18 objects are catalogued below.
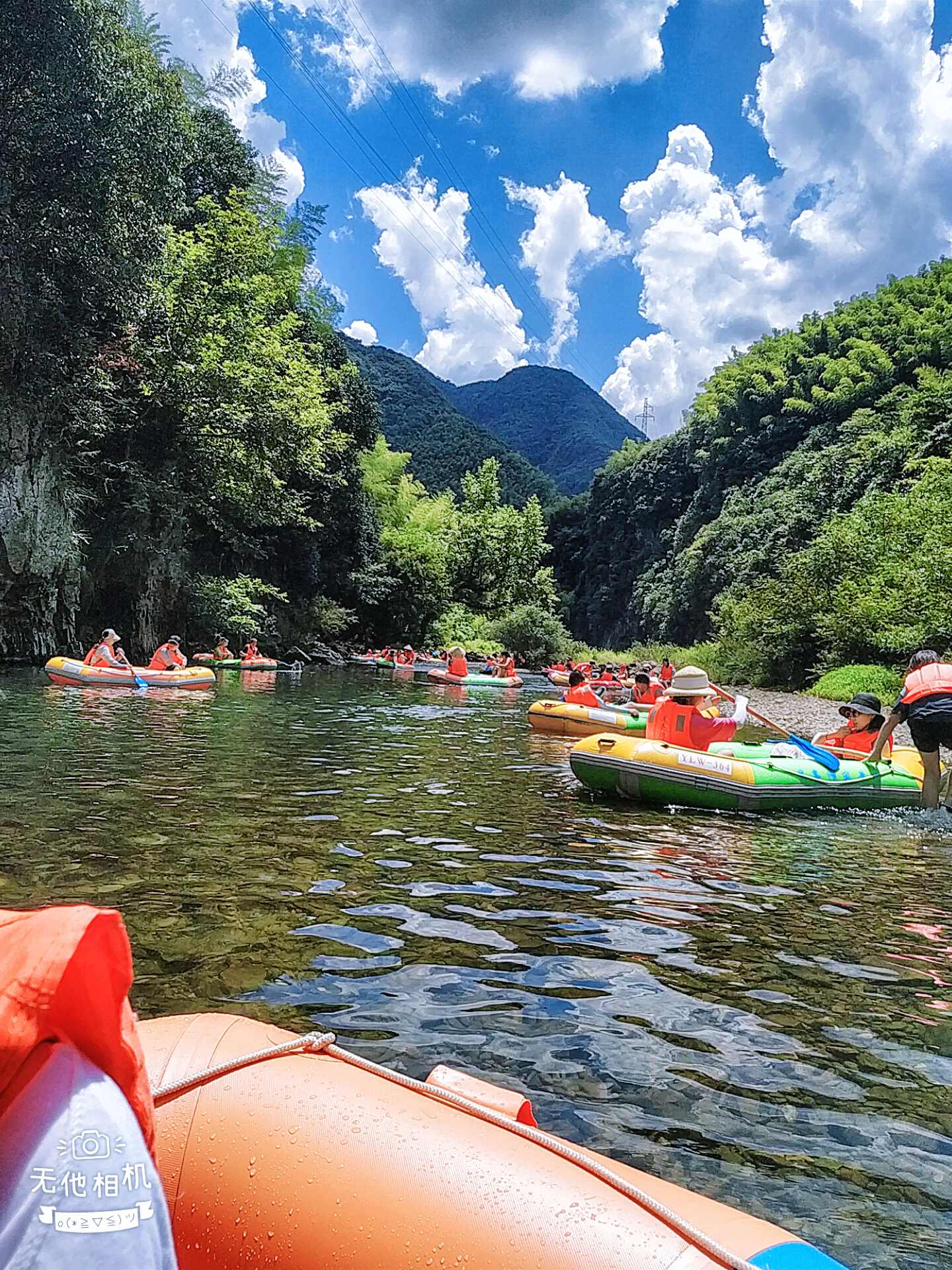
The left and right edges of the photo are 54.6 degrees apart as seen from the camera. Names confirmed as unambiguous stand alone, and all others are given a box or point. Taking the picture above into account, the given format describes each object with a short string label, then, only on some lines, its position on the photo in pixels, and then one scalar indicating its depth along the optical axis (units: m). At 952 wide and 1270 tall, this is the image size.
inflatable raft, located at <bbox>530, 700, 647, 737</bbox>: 12.20
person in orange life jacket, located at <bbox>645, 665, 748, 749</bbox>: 8.30
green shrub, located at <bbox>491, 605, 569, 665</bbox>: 33.75
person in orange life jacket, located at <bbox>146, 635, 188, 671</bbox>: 16.56
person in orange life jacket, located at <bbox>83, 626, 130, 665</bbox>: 15.36
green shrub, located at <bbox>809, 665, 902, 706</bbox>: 17.00
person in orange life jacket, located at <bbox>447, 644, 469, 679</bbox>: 21.34
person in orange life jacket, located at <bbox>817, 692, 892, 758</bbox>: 8.59
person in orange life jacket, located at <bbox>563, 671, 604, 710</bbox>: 13.73
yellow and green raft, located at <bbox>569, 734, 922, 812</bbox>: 7.41
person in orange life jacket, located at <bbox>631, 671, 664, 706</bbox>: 13.76
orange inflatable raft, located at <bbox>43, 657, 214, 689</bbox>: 15.12
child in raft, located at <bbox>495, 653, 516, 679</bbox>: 22.70
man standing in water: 7.08
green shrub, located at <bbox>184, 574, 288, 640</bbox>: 23.06
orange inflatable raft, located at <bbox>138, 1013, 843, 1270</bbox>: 1.49
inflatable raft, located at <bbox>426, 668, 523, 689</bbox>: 21.30
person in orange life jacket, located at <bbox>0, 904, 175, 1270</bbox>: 1.03
